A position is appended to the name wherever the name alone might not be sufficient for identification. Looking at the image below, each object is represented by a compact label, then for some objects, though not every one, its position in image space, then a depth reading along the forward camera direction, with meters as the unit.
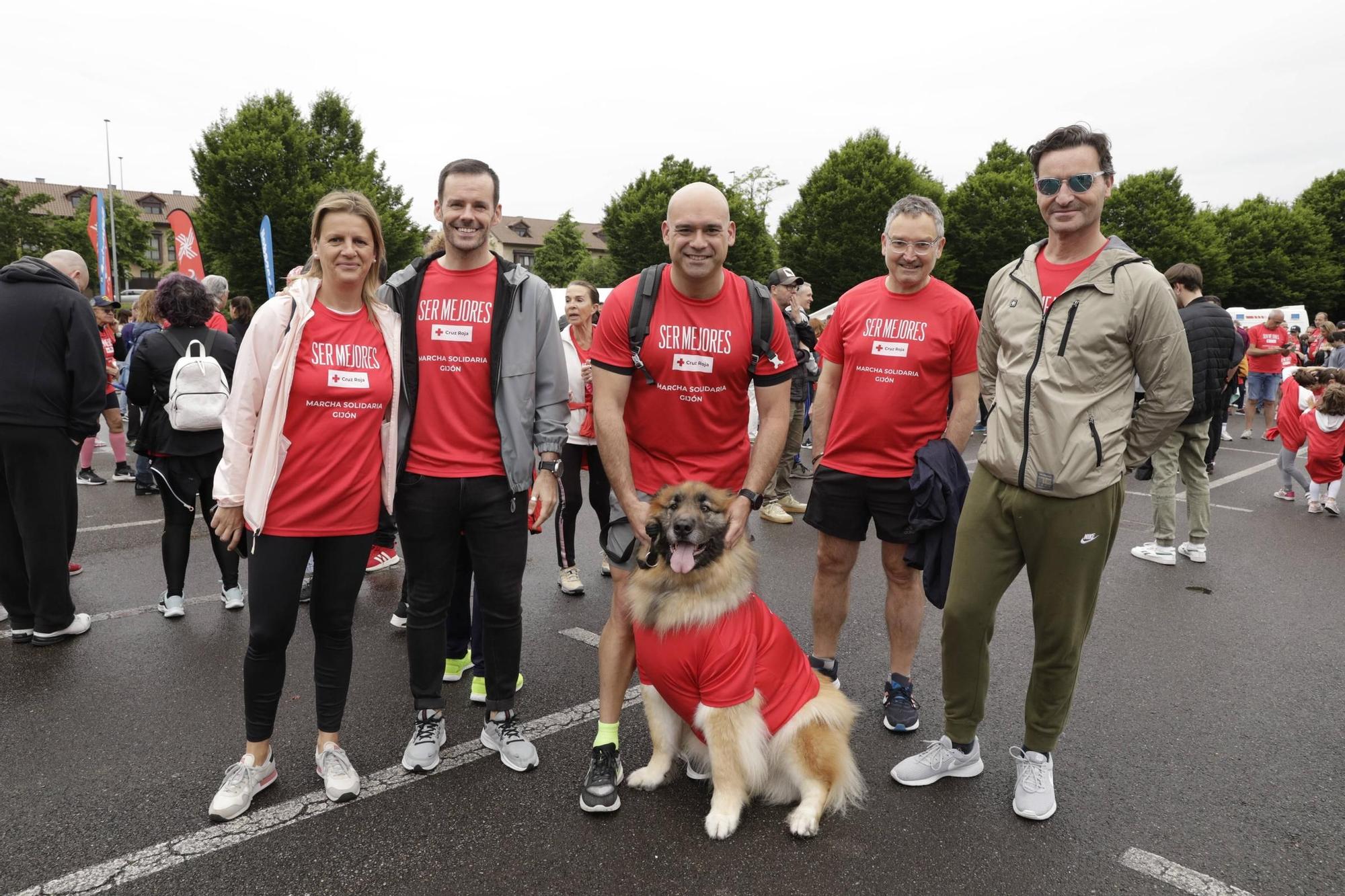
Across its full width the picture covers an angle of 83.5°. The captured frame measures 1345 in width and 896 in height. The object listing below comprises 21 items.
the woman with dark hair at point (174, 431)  4.92
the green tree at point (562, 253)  57.31
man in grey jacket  3.01
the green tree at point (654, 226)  41.75
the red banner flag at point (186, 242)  18.41
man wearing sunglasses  2.69
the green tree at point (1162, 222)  39.06
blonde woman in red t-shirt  2.76
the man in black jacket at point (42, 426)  4.25
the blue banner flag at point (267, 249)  18.34
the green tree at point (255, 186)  33.81
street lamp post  44.91
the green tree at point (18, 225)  43.12
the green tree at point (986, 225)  37.16
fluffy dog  2.76
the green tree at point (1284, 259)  44.12
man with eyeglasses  3.53
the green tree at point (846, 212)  37.44
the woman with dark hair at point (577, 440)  5.26
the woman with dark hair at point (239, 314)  9.69
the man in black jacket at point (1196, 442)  6.42
